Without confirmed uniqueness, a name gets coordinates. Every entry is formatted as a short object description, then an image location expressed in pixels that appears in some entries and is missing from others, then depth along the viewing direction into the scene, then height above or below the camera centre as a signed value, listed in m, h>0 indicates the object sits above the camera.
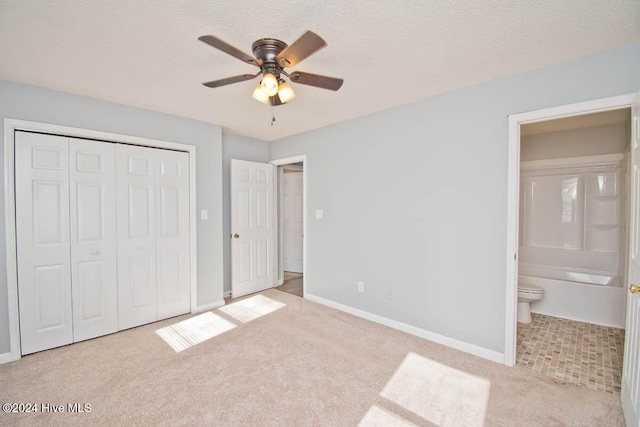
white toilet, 3.18 -1.02
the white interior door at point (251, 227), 4.00 -0.26
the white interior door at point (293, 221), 5.68 -0.25
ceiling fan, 1.49 +0.86
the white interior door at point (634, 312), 1.56 -0.63
